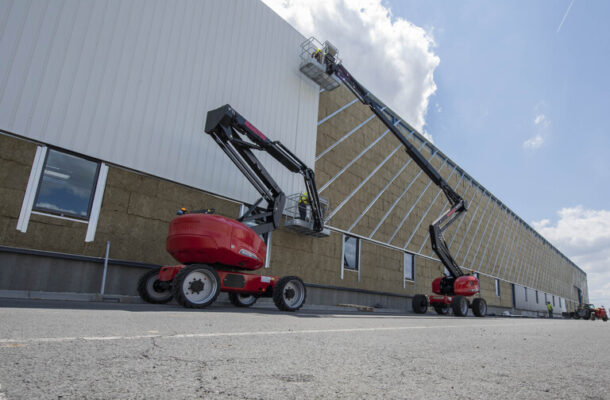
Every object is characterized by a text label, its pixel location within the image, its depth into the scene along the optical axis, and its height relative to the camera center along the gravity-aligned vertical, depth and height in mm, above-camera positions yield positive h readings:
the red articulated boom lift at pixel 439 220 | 16719 +4475
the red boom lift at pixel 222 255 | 7738 +600
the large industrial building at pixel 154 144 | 9438 +4542
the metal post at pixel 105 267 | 9742 +151
